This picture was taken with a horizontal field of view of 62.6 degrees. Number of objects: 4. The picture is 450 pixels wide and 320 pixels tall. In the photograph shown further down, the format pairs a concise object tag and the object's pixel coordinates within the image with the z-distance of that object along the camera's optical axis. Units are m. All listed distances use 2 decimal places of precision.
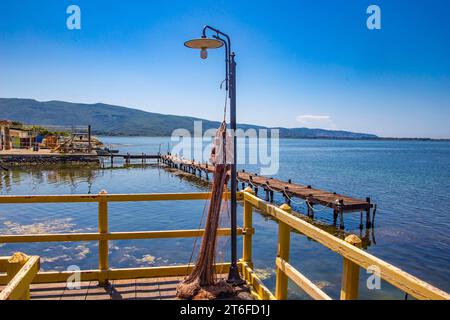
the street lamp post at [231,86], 5.36
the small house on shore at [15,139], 52.59
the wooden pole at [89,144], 54.64
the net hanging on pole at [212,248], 5.15
